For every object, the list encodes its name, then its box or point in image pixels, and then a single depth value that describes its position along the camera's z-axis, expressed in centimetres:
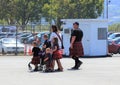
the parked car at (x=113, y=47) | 3259
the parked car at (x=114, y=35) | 4077
